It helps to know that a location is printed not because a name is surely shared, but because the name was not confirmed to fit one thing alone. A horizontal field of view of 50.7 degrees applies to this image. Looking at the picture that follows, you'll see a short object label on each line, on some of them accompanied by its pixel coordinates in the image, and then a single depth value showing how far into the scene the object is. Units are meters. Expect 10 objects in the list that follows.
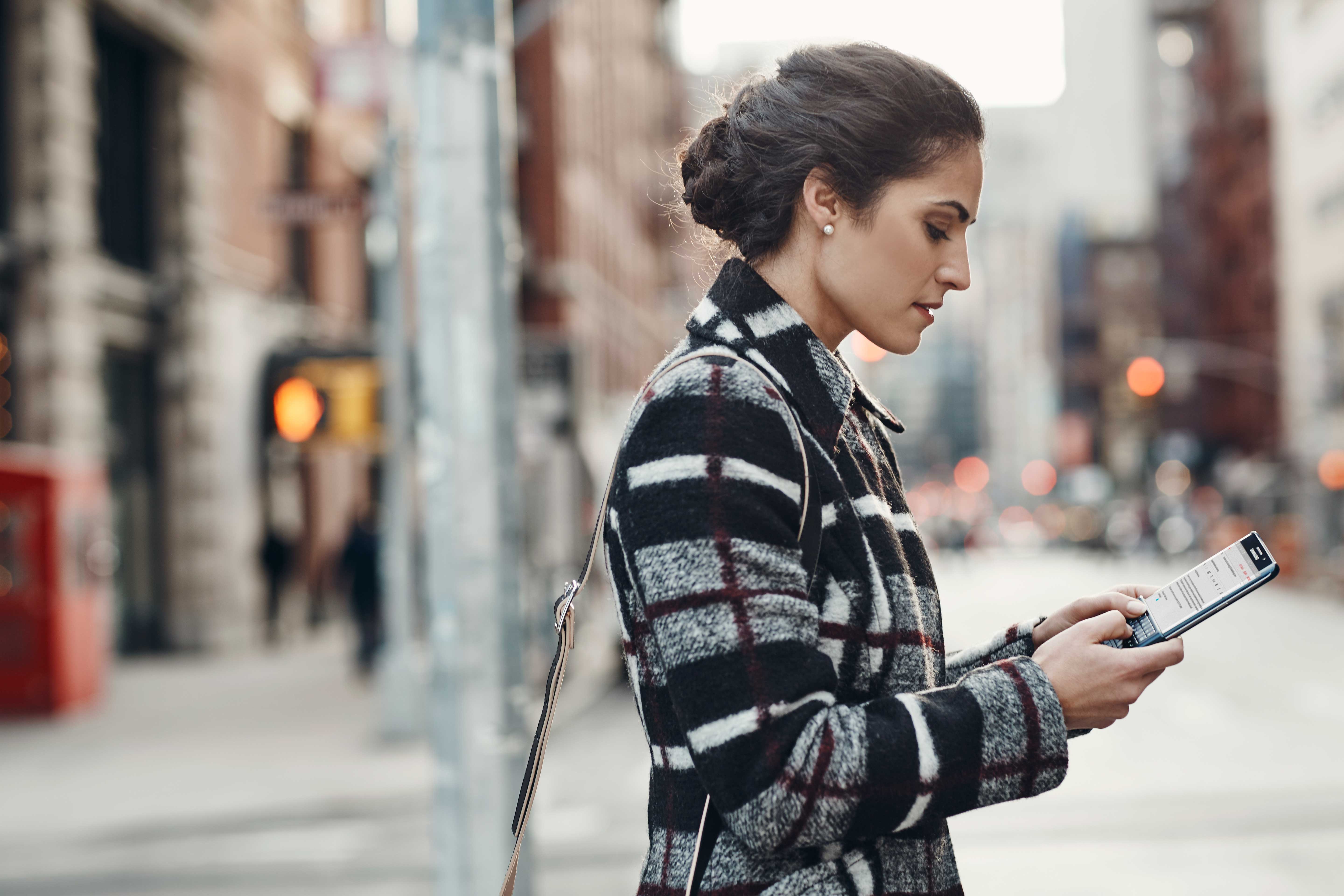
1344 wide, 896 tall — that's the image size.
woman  1.46
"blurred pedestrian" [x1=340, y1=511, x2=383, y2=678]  16.53
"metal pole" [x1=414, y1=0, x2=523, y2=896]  4.07
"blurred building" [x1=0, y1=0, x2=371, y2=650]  16.00
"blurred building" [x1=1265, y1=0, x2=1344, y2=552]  46.09
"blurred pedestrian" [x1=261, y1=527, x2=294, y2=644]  20.22
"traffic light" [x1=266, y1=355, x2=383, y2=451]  12.77
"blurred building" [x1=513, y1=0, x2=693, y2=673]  18.00
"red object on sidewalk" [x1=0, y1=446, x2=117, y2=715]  13.32
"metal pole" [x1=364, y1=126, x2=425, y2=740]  11.84
